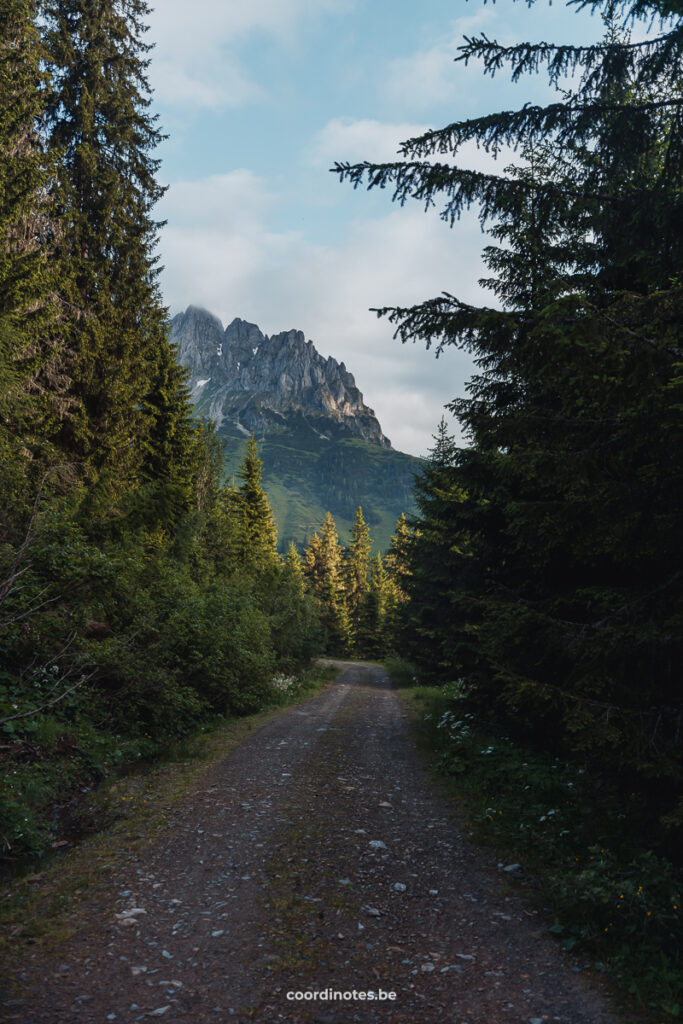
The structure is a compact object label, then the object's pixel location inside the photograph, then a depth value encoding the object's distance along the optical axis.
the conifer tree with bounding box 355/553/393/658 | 53.59
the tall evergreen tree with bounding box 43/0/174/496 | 17.09
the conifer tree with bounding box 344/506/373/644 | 68.69
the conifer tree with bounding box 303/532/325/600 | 64.19
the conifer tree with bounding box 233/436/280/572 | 35.01
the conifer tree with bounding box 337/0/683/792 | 4.11
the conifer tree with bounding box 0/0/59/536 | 11.31
